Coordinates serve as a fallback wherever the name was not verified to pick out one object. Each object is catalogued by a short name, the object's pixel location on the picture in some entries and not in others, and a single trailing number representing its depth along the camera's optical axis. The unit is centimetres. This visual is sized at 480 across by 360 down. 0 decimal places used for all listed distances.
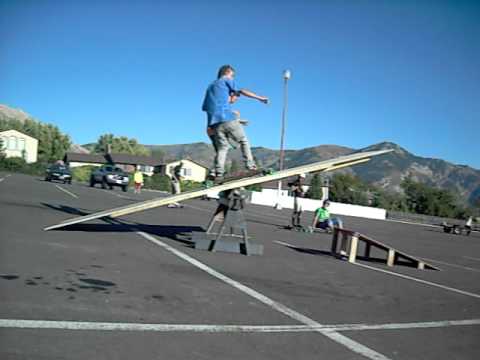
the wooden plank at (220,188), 697
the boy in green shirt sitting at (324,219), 1459
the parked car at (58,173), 3425
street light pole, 3429
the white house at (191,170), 10838
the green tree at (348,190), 8012
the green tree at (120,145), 14100
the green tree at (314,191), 7731
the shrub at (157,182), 5266
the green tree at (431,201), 8019
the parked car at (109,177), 3250
